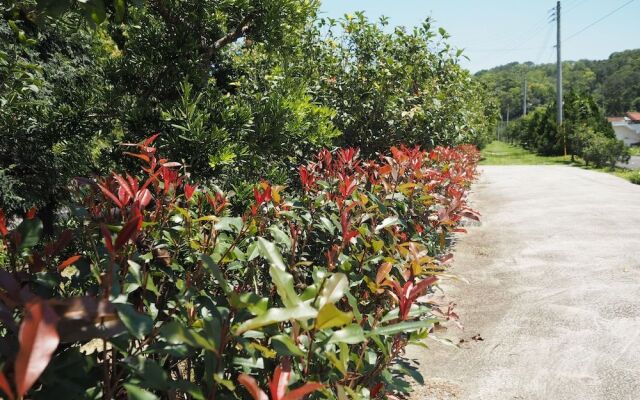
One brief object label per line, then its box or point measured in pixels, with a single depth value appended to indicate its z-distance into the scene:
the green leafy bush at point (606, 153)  20.80
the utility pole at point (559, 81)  28.62
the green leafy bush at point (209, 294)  0.80
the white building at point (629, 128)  68.62
